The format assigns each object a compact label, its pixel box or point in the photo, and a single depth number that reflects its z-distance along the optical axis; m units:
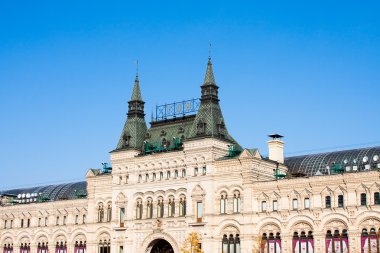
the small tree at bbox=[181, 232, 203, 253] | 103.56
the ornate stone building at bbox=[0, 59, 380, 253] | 94.94
